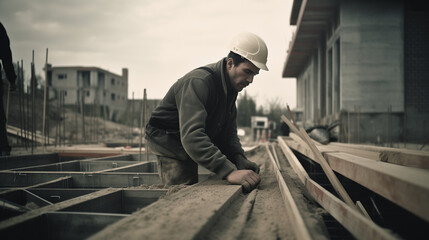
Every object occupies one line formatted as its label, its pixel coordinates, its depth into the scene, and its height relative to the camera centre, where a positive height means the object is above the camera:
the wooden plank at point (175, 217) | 1.26 -0.47
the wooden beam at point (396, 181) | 1.12 -0.27
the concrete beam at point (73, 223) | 1.70 -0.58
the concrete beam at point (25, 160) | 4.96 -0.67
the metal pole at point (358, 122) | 8.56 +0.10
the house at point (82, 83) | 38.12 +5.53
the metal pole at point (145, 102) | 5.94 +0.49
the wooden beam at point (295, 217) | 1.24 -0.45
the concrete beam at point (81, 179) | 3.61 -0.68
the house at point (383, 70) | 9.00 +1.76
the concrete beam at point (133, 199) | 2.52 -0.65
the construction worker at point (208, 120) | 2.32 +0.05
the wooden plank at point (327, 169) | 2.01 -0.36
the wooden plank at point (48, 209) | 1.49 -0.52
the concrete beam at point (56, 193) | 2.73 -0.64
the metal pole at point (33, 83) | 6.67 +1.03
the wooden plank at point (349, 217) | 1.13 -0.44
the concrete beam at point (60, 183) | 3.01 -0.65
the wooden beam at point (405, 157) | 2.01 -0.24
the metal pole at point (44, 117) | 6.87 +0.17
